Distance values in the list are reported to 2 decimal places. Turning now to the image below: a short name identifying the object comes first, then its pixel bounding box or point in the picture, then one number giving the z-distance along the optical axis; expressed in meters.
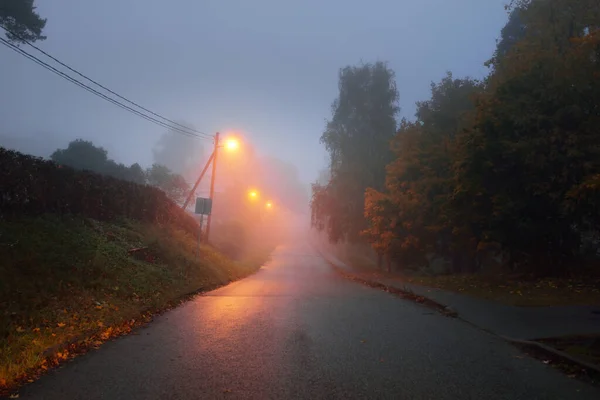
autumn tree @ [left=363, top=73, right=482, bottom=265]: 22.34
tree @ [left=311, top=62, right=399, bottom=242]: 32.59
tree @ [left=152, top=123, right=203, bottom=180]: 114.62
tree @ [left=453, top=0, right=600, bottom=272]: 13.80
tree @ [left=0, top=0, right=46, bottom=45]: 22.50
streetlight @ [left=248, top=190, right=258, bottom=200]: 65.50
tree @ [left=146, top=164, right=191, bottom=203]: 50.34
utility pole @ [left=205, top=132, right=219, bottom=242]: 28.25
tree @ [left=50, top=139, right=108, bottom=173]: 43.41
